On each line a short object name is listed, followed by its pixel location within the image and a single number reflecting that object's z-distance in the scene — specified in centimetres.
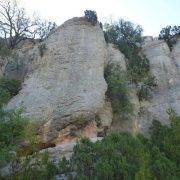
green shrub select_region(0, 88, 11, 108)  937
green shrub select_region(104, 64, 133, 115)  1139
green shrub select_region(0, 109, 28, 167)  834
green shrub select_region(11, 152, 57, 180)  750
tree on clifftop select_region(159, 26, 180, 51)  1522
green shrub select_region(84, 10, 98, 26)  1386
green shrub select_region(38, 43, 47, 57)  1314
